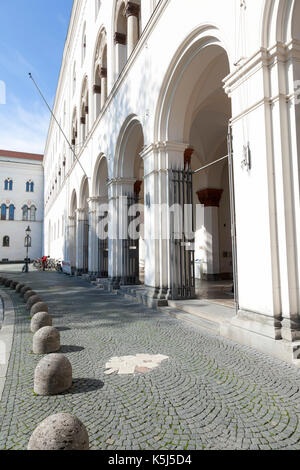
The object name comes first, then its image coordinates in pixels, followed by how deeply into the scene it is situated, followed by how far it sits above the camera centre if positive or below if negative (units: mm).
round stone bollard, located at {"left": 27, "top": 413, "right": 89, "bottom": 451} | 1966 -1177
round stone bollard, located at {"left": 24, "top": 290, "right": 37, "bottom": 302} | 9277 -1077
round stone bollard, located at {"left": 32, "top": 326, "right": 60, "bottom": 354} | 4586 -1255
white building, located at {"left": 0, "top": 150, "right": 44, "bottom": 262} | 48844 +9154
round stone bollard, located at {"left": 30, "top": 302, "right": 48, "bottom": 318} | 6773 -1097
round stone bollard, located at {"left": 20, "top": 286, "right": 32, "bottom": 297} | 10653 -1083
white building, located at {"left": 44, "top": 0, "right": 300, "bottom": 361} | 4398 +2898
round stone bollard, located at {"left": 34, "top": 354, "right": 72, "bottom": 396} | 3246 -1282
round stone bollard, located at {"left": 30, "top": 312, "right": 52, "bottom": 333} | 5660 -1168
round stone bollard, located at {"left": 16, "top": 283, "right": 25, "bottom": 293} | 11934 -1102
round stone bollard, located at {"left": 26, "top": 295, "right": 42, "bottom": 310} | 7891 -1092
